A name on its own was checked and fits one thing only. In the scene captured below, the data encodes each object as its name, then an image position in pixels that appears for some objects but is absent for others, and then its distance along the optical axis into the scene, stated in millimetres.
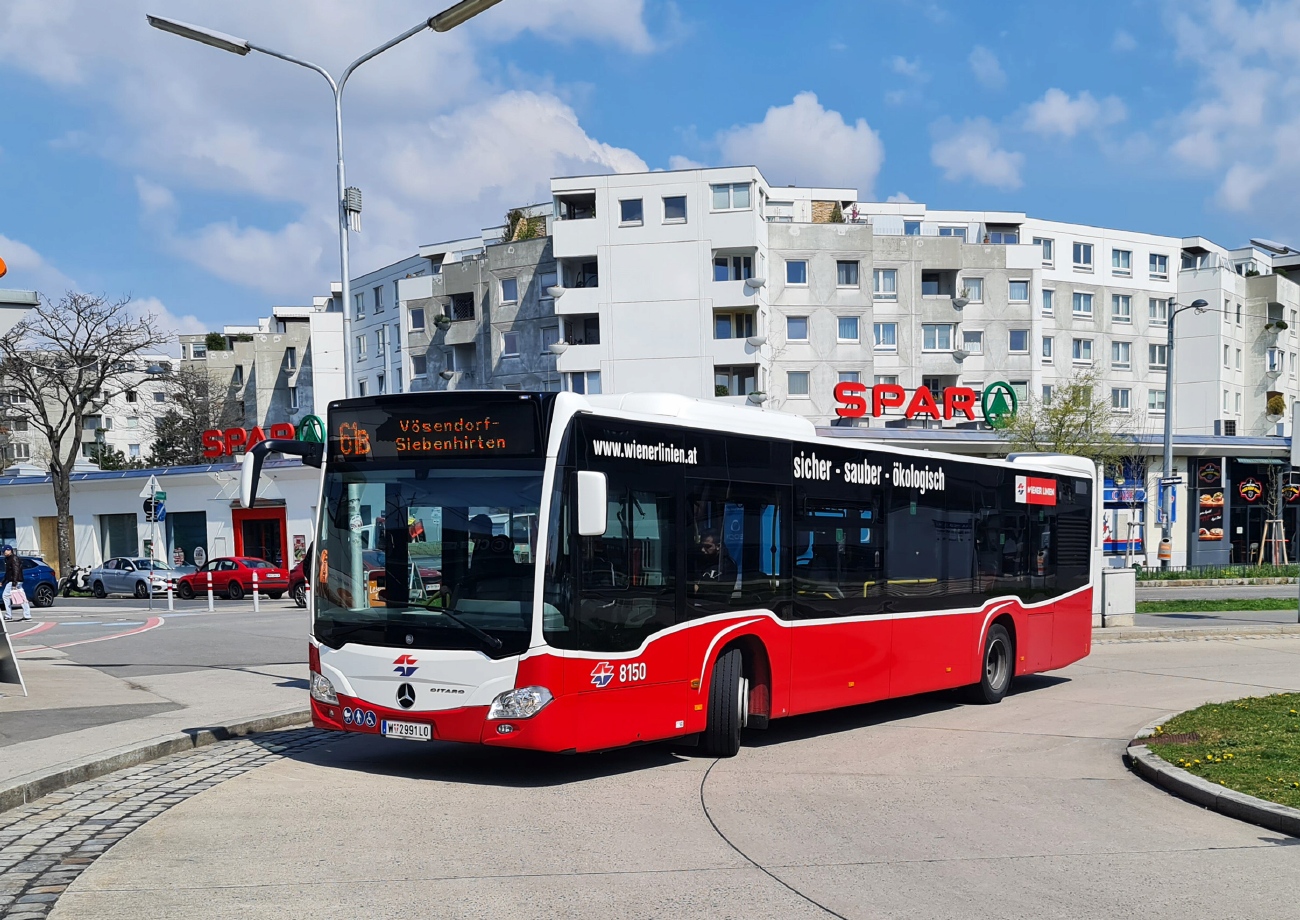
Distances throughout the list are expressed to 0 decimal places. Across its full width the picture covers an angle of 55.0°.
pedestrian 27984
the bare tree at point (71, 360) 51500
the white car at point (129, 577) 44594
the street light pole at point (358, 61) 15165
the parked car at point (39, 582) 39781
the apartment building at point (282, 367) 83875
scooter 49062
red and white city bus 9148
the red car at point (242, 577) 42875
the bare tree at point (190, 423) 80688
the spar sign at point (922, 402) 54750
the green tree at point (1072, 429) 42750
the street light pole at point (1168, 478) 39250
